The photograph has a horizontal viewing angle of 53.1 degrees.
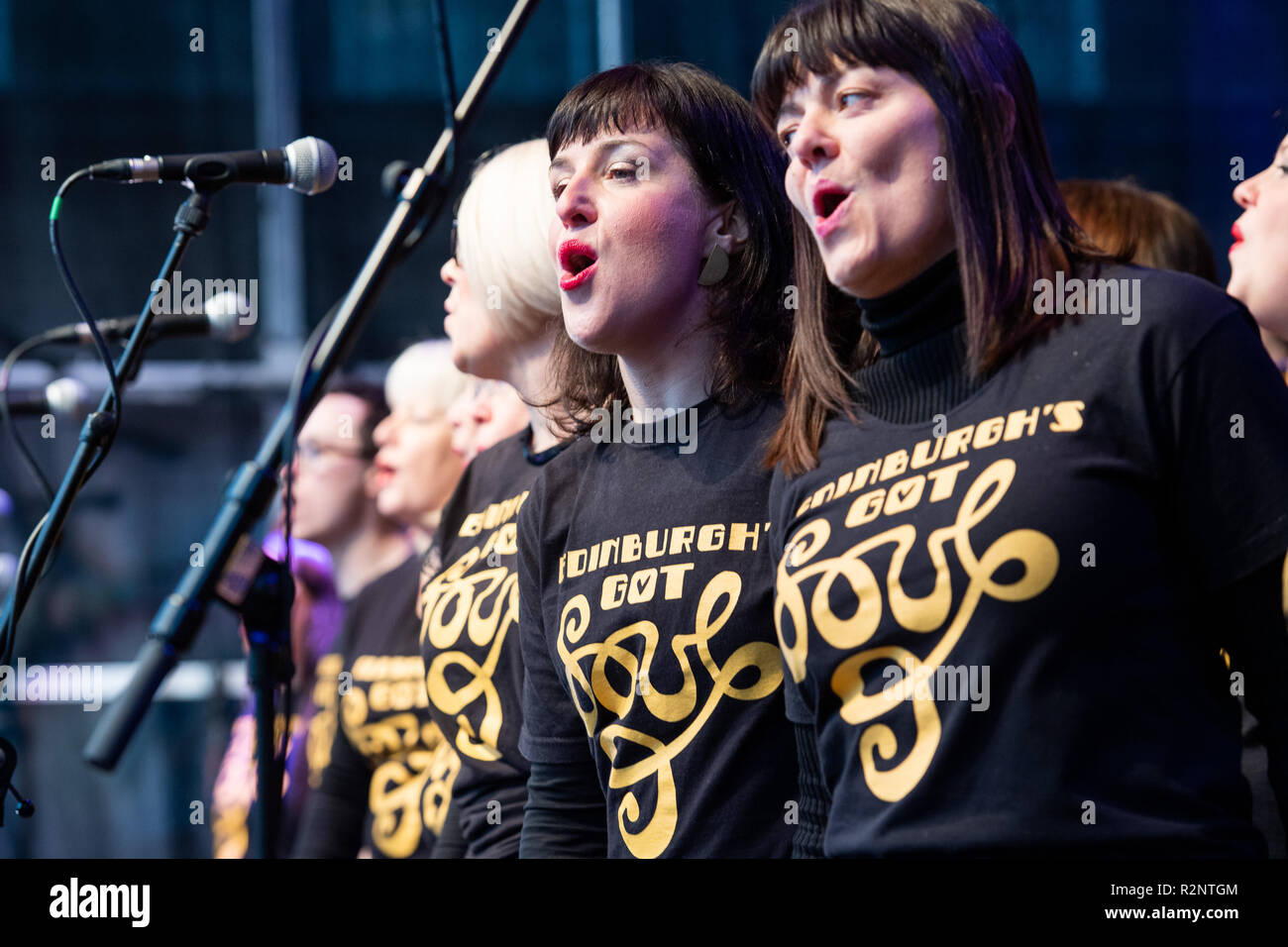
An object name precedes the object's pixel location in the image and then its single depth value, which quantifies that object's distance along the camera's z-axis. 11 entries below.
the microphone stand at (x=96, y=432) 1.45
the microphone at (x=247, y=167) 1.51
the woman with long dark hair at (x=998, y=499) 1.06
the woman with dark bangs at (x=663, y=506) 1.38
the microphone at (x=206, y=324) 1.71
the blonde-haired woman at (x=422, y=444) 2.89
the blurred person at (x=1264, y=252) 1.55
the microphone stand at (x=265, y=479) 1.27
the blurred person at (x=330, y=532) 3.25
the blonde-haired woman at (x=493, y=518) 1.82
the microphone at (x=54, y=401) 2.00
